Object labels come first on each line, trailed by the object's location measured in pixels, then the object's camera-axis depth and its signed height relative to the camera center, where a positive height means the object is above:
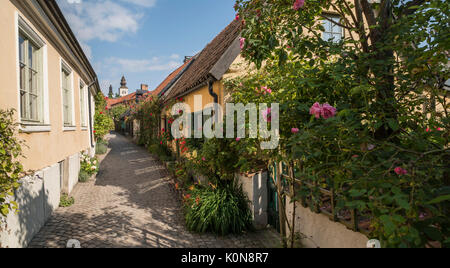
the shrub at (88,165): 8.53 -1.24
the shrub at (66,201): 5.79 -1.69
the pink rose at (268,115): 2.73 +0.15
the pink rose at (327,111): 2.00 +0.13
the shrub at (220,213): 4.64 -1.63
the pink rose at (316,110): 2.02 +0.15
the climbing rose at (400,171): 1.46 -0.26
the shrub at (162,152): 11.27 -1.16
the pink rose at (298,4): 2.49 +1.26
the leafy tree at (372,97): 1.36 +0.29
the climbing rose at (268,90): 4.03 +0.62
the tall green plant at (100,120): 13.76 +0.58
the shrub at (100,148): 14.46 -1.09
